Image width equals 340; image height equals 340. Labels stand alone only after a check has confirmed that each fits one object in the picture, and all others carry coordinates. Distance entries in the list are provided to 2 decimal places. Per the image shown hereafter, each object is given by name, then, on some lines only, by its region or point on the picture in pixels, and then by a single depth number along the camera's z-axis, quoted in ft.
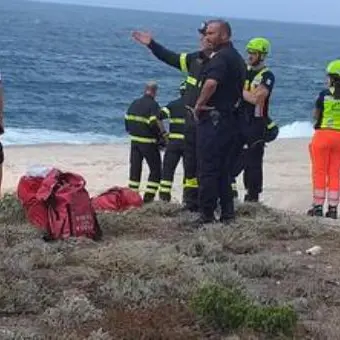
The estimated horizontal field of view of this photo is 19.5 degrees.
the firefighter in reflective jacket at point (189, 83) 29.99
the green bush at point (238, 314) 18.67
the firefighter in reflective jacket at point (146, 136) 38.50
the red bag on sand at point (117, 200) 32.04
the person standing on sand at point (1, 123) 28.88
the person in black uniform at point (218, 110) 27.86
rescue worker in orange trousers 34.76
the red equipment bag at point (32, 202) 26.91
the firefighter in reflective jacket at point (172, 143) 36.27
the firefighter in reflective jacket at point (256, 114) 33.41
